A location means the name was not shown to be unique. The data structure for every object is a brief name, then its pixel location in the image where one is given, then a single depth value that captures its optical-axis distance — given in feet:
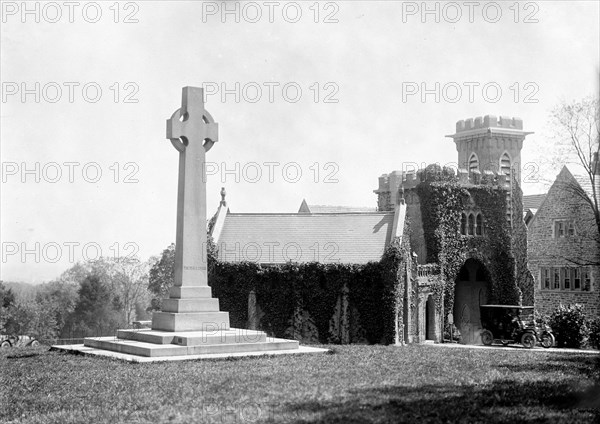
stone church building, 126.72
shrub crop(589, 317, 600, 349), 99.61
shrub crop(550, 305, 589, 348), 98.89
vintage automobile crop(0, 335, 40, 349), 88.11
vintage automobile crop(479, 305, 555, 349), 96.43
